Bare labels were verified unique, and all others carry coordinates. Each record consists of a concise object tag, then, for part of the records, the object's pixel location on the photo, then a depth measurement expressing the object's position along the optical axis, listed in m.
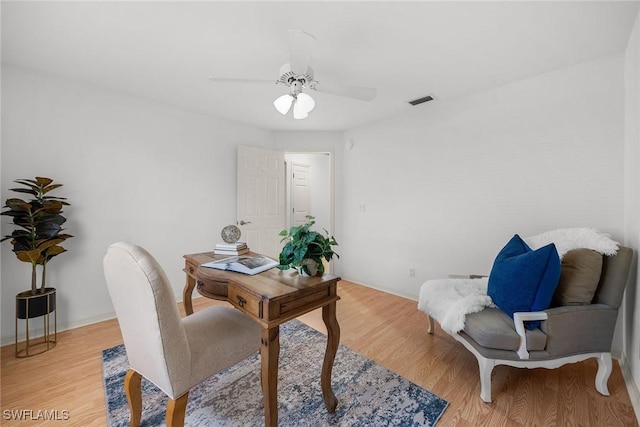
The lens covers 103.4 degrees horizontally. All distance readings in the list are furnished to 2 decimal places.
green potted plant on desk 1.42
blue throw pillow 1.57
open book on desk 1.53
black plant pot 2.03
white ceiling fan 1.48
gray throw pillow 1.64
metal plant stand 2.04
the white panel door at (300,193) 5.67
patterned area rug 1.44
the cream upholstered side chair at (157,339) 1.05
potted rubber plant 2.00
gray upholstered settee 1.56
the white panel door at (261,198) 3.69
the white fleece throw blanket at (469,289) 1.74
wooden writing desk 1.21
